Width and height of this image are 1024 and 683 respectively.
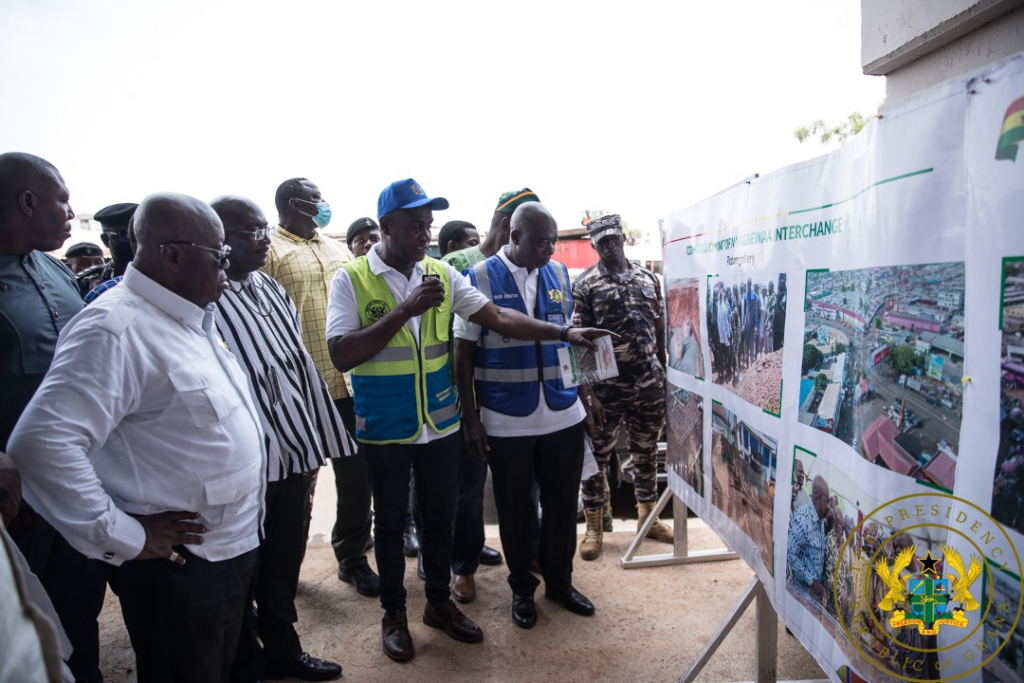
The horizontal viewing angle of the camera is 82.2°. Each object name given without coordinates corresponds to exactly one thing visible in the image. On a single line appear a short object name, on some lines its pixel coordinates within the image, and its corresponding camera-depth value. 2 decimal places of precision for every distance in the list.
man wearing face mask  3.48
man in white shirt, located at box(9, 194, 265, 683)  1.48
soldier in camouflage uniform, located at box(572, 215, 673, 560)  3.98
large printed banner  1.20
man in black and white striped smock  2.41
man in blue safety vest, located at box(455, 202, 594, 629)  3.05
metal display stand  2.38
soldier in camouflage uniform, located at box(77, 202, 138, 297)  2.83
